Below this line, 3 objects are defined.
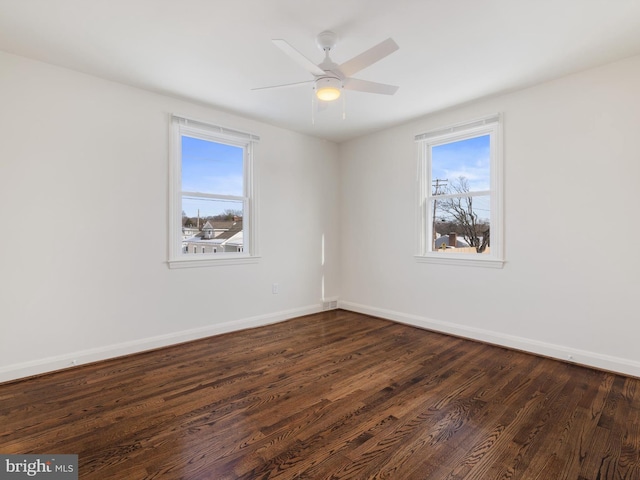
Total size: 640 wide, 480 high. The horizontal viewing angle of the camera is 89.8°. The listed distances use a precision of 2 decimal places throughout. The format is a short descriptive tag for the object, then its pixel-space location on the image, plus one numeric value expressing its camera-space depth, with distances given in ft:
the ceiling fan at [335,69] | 6.66
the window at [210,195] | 11.72
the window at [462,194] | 11.58
